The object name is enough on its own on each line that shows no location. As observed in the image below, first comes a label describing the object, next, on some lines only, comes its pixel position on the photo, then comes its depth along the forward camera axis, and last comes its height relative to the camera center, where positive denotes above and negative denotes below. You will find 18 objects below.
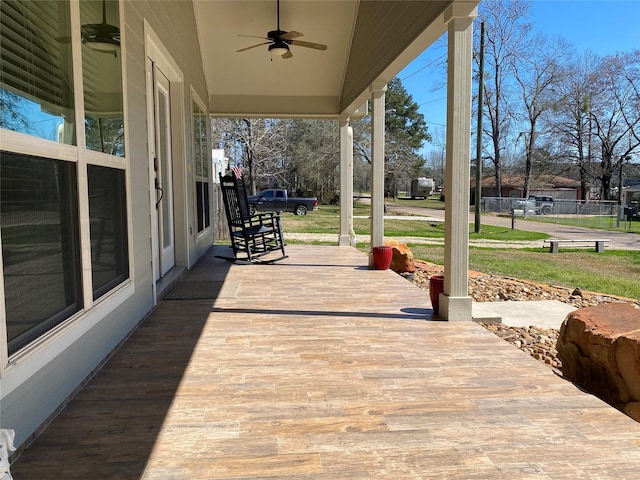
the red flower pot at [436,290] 3.61 -0.70
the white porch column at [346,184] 7.71 +0.27
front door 4.16 +0.24
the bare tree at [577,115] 25.89 +5.03
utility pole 13.83 +1.59
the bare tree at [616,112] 25.17 +5.04
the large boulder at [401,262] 6.50 -0.86
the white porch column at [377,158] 5.49 +0.50
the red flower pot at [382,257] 5.57 -0.68
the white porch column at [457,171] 3.36 +0.21
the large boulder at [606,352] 2.35 -0.84
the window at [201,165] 6.14 +0.51
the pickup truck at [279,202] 17.50 -0.05
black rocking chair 5.96 -0.24
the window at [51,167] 1.60 +0.14
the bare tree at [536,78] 22.48 +6.25
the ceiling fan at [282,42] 5.29 +1.83
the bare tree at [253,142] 20.31 +2.61
